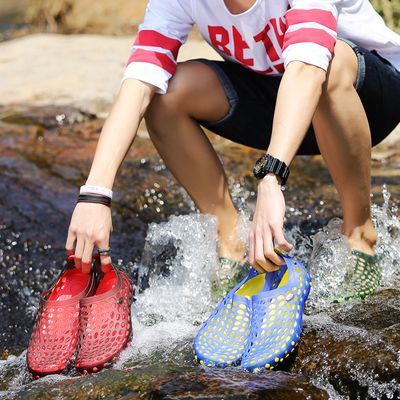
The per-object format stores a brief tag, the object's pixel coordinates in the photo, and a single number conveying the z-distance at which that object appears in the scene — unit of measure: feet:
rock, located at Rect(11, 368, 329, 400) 9.21
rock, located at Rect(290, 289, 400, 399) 9.48
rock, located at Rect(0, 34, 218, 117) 18.86
